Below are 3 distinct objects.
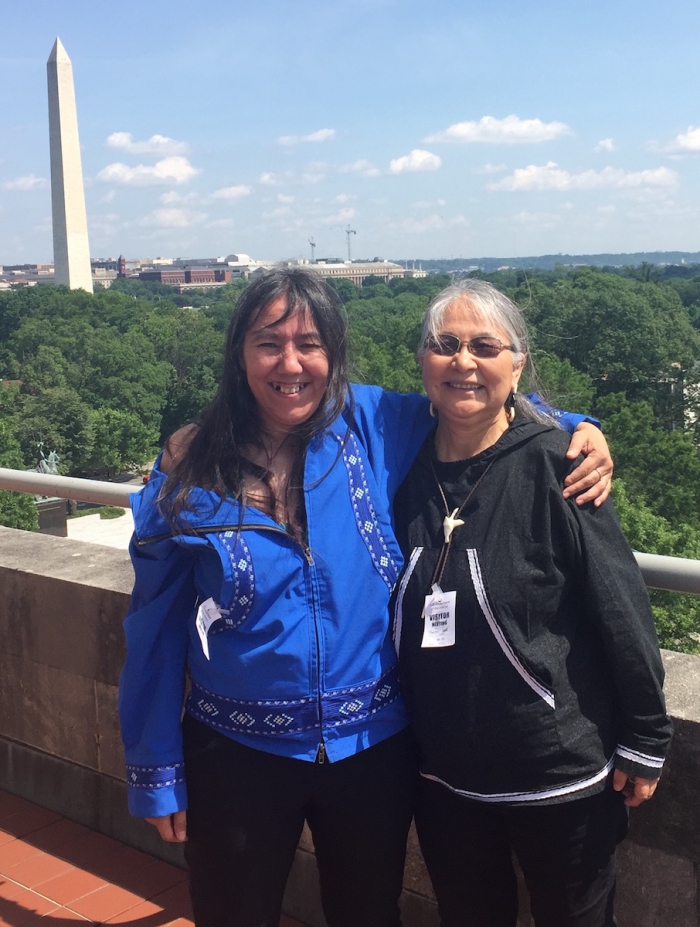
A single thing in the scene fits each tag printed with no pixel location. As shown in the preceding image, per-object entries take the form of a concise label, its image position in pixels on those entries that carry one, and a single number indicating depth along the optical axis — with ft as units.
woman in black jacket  6.50
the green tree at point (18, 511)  98.94
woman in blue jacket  6.86
